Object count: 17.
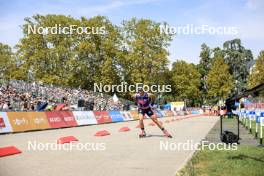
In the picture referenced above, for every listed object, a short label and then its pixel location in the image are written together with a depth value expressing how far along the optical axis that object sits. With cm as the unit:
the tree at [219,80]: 9350
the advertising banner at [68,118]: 2762
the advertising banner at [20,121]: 2133
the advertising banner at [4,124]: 2022
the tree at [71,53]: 6438
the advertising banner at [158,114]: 5448
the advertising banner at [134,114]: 4459
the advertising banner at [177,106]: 8199
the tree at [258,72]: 6419
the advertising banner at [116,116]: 3700
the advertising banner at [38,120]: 2336
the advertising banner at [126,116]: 4101
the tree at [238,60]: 10331
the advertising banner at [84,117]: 2973
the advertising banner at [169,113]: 6189
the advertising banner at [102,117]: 3328
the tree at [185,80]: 9000
